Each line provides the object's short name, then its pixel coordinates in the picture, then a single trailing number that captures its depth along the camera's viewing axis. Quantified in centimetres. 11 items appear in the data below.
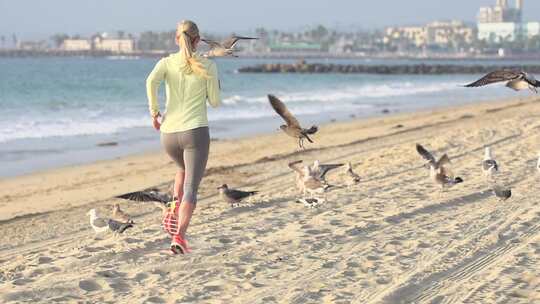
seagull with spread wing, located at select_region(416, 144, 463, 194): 1683
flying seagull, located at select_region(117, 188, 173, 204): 1418
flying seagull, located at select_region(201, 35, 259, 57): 1338
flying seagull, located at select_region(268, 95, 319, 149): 1412
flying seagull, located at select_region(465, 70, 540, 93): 1266
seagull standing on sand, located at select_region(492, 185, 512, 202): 1559
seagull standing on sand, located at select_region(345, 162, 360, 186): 1855
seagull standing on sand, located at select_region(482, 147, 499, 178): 1817
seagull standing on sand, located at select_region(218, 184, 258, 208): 1589
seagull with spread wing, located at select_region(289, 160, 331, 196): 1641
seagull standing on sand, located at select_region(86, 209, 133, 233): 1353
